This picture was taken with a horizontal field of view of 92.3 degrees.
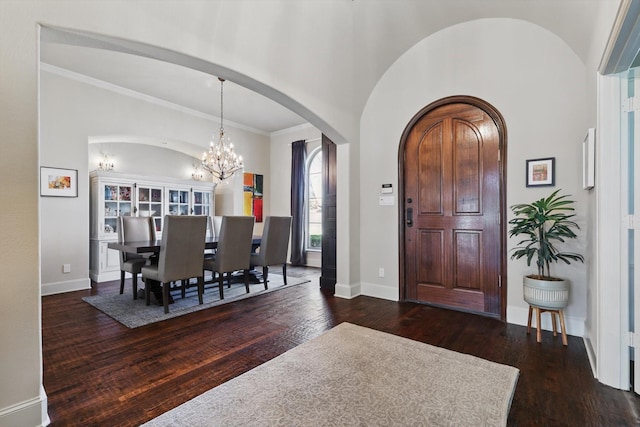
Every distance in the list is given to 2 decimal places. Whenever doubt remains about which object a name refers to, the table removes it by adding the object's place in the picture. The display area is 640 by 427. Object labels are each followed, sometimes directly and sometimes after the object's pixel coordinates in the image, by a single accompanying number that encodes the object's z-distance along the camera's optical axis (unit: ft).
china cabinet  16.20
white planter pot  8.28
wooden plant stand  8.37
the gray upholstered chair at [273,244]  14.92
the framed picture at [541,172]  9.45
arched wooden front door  10.56
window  21.88
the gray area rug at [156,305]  10.56
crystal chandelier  16.16
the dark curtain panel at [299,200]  21.54
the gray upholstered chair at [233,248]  12.85
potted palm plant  8.34
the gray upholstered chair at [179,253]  10.93
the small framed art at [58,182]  13.57
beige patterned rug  5.28
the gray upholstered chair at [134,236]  12.75
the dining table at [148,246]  11.34
